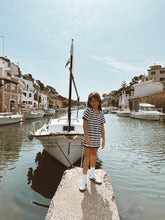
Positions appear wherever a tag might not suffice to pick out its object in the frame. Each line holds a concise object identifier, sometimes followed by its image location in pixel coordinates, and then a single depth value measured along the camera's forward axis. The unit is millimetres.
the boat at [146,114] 27422
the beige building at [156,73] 62494
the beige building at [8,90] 31031
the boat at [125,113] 39403
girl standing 3428
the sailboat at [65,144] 6176
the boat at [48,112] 47269
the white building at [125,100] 59334
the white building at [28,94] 49075
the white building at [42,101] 65344
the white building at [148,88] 45875
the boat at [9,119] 20270
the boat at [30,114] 31803
